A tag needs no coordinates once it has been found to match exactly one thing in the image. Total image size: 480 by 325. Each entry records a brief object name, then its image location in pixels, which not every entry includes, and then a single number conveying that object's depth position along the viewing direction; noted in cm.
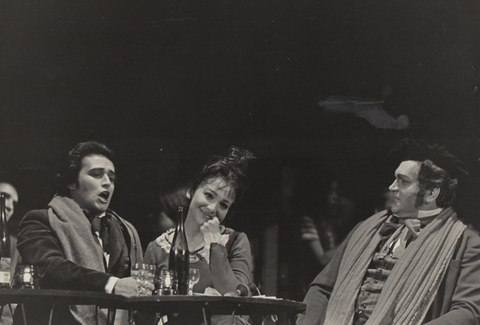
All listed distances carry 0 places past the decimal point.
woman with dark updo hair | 760
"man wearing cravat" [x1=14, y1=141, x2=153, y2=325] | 739
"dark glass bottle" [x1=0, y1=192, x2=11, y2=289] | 748
